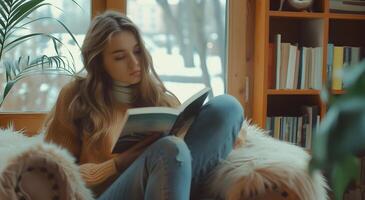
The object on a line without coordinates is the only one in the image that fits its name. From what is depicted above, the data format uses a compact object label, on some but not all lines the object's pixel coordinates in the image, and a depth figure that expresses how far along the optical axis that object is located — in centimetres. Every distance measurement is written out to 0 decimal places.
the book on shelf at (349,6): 376
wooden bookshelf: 370
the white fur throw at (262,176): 268
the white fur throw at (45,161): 251
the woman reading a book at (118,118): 277
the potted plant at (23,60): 326
